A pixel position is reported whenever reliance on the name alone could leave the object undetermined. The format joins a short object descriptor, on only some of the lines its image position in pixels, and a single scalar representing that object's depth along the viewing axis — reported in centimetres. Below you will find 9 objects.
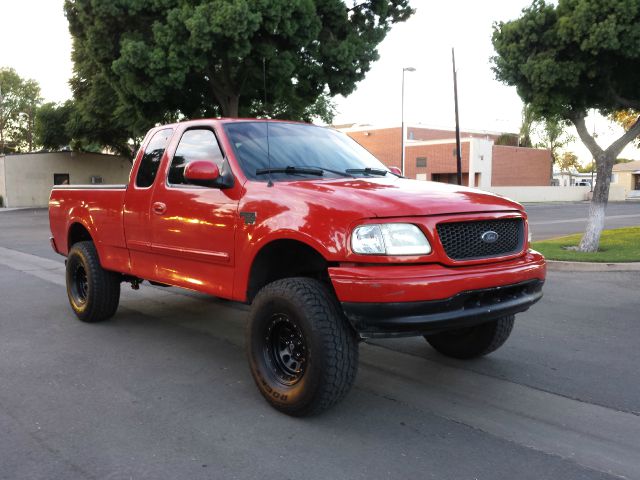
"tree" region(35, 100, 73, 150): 3866
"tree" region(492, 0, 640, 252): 988
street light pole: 3359
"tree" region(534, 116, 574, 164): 6219
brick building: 4909
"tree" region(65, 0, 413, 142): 1855
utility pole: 2353
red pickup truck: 348
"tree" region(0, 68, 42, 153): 6138
